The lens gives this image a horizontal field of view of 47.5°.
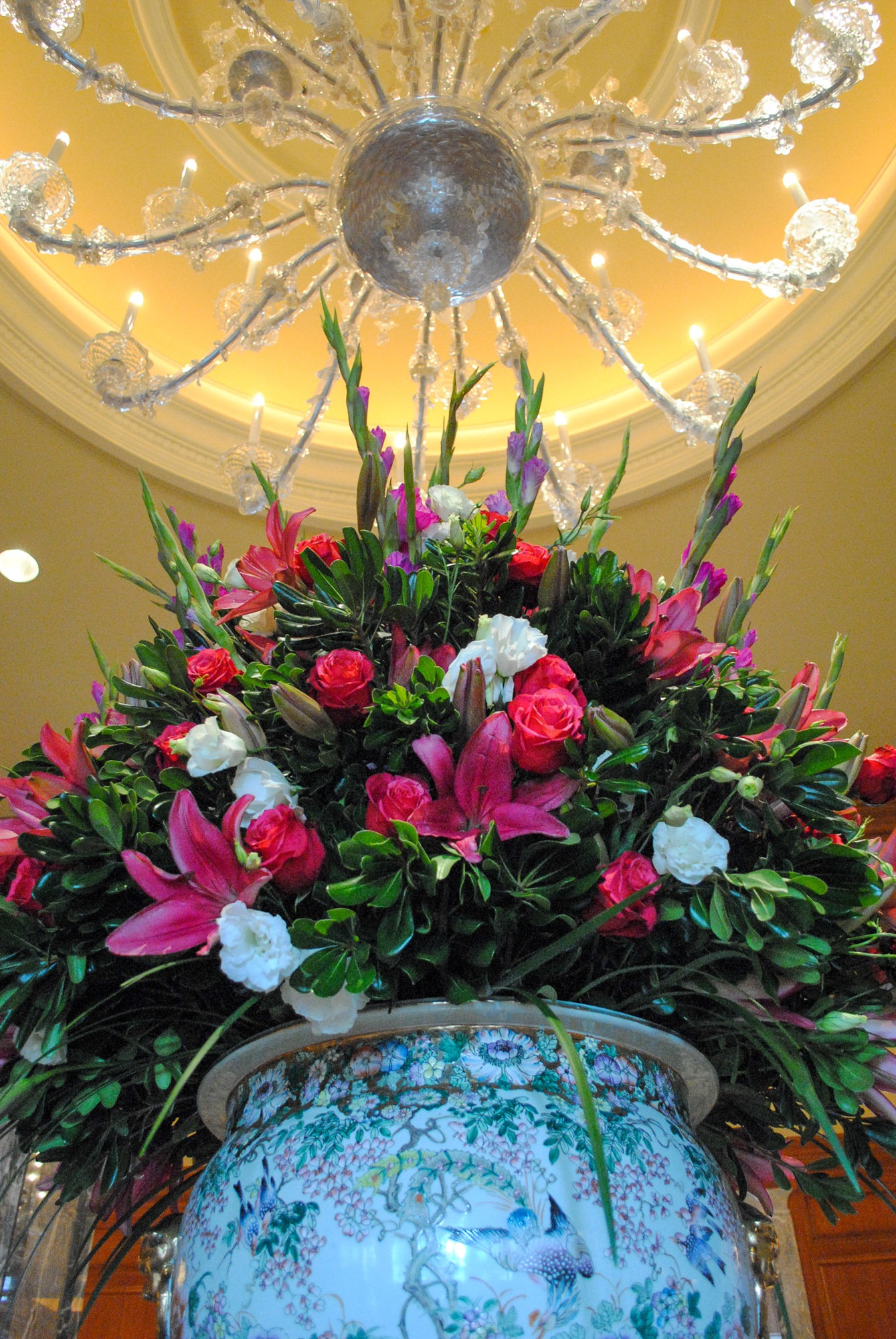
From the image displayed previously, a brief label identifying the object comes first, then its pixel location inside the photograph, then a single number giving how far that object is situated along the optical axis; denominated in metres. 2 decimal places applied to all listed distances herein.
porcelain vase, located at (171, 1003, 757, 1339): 0.41
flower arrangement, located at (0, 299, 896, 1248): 0.52
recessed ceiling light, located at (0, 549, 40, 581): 4.27
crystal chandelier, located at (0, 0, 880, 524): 1.66
